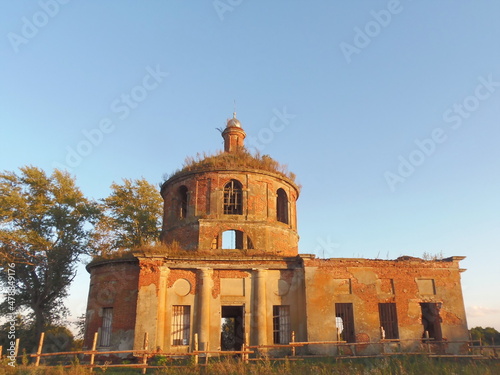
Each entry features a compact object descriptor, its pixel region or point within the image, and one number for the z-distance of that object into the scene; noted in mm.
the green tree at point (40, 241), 24703
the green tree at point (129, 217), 28812
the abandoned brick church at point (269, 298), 15906
